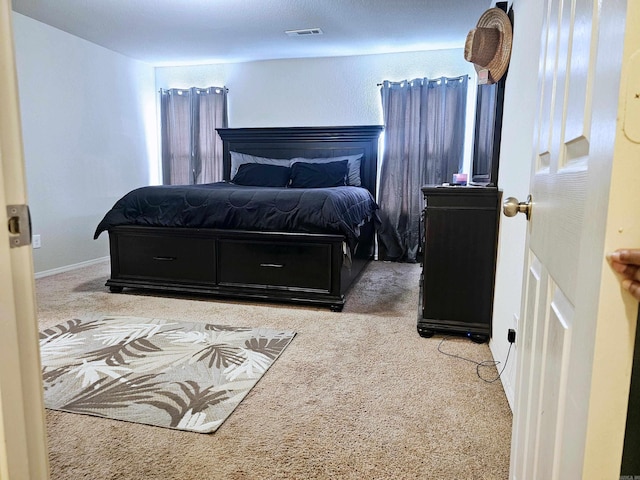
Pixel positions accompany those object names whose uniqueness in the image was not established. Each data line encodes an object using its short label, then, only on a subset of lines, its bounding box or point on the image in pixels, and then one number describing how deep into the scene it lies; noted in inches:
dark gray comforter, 115.4
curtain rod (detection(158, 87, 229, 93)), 202.2
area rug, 65.9
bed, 116.5
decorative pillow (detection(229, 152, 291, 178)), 187.6
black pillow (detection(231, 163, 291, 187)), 175.0
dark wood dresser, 91.1
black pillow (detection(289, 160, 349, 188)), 171.0
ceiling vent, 156.0
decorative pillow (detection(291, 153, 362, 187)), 177.9
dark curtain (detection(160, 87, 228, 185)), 203.5
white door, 17.1
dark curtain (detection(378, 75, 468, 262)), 175.5
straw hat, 88.2
